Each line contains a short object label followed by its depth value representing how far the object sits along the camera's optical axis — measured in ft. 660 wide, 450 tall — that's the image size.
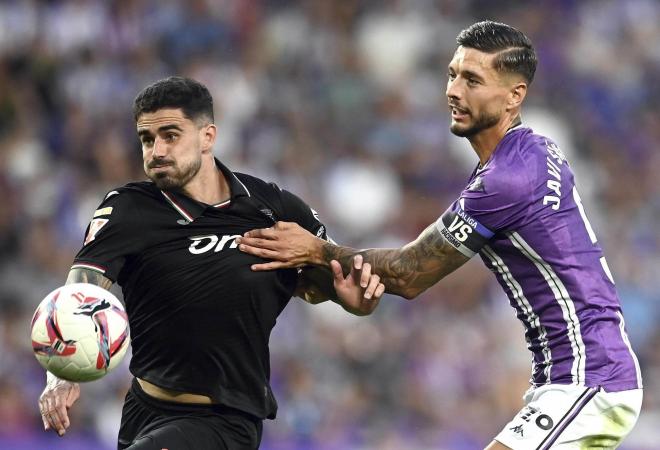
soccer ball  35.60
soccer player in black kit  38.45
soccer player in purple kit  36.65
